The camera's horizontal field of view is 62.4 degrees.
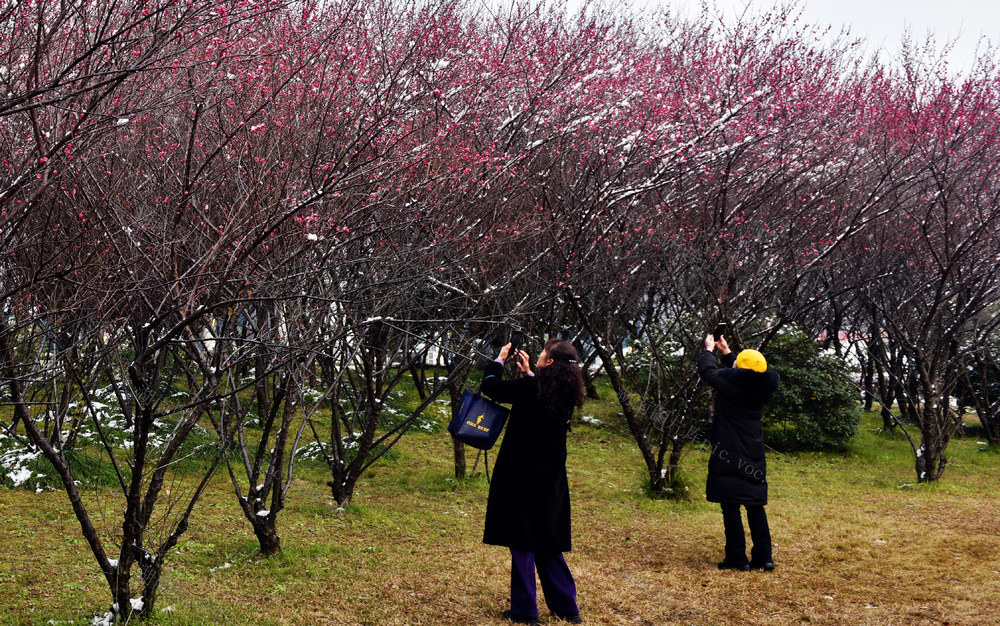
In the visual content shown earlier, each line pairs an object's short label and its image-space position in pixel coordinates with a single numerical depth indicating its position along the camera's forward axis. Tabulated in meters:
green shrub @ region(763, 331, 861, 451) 13.19
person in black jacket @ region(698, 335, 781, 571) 5.68
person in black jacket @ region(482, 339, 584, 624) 4.61
